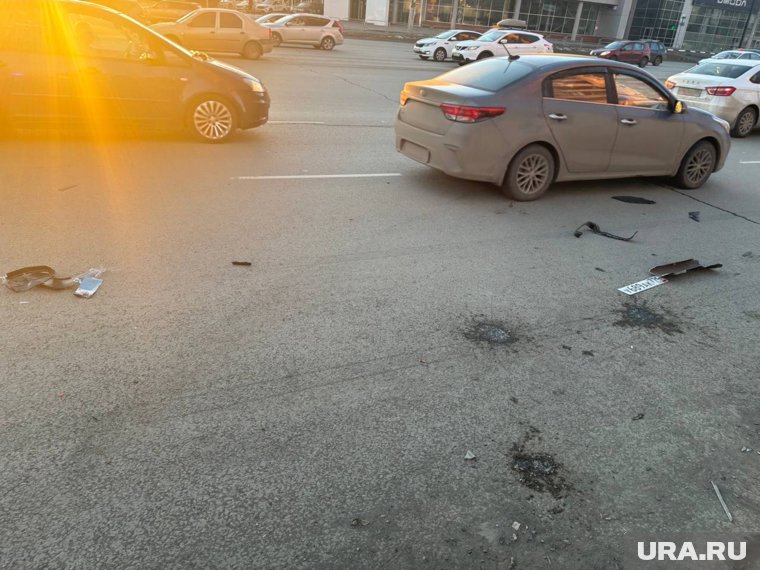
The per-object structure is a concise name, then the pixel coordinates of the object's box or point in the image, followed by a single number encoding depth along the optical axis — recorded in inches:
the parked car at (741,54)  1083.5
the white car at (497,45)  1060.5
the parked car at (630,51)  1448.1
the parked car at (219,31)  836.6
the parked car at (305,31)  1143.0
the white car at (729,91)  547.2
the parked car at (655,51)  1477.6
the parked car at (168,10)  1107.9
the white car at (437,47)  1104.2
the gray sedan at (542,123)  273.4
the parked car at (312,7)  2312.3
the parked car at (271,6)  2168.2
